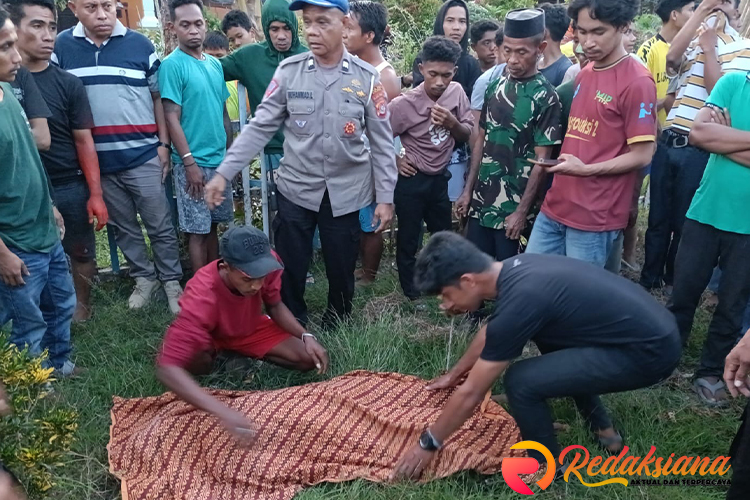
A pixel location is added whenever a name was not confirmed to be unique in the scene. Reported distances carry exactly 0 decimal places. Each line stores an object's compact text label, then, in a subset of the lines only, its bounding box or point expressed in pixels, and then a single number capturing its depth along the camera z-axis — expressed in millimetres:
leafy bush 2281
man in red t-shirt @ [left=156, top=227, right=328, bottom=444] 2875
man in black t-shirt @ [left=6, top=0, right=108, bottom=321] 3691
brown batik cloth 2854
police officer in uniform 3629
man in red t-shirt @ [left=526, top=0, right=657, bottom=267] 3271
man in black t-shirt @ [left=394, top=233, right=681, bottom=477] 2551
